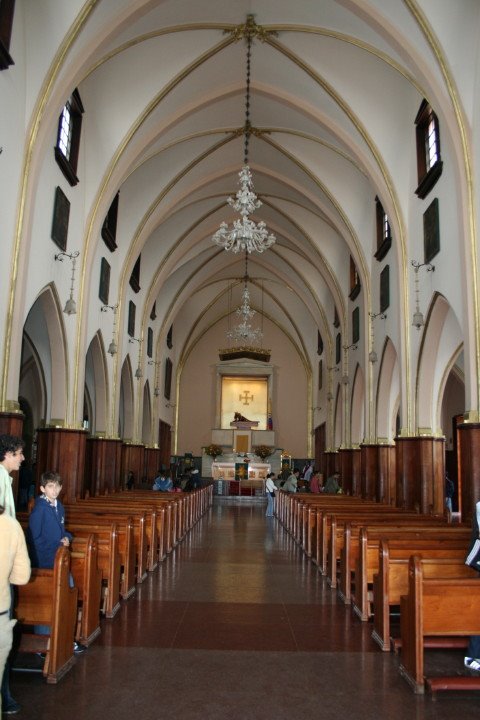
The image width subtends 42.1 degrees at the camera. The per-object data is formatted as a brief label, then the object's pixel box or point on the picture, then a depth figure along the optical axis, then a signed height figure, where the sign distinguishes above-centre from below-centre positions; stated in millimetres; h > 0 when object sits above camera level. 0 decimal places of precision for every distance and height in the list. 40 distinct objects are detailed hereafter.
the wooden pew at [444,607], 5395 -1213
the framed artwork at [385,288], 17047 +4827
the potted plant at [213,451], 32188 +502
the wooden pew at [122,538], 7788 -1017
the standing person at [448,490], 16362 -686
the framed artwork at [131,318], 21262 +4827
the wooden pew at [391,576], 6402 -1157
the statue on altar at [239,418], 34656 +2386
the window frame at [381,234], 17017 +6552
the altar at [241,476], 30156 -699
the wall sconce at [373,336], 17672 +3779
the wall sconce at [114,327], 17553 +3894
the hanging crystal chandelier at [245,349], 34500 +6154
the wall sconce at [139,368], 22516 +3274
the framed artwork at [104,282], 17156 +4913
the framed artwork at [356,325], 21188 +4730
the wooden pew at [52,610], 5227 -1307
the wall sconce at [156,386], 27375 +3222
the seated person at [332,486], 20484 -751
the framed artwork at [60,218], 13080 +5080
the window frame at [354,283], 20984 +6301
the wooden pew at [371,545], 7480 -981
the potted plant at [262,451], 32562 +553
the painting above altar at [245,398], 35906 +3621
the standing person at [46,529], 5828 -665
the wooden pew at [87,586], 6191 -1286
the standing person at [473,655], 5707 -1719
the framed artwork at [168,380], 31900 +4151
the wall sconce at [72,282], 12814 +3998
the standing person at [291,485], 20966 -754
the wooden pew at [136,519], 9227 -896
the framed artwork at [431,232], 13156 +4976
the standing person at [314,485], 21938 -781
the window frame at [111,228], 17078 +6582
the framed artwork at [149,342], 25980 +4893
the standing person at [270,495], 20141 -1077
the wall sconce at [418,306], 13508 +3620
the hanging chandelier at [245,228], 12125 +4719
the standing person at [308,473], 27105 -474
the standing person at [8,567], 3836 -685
